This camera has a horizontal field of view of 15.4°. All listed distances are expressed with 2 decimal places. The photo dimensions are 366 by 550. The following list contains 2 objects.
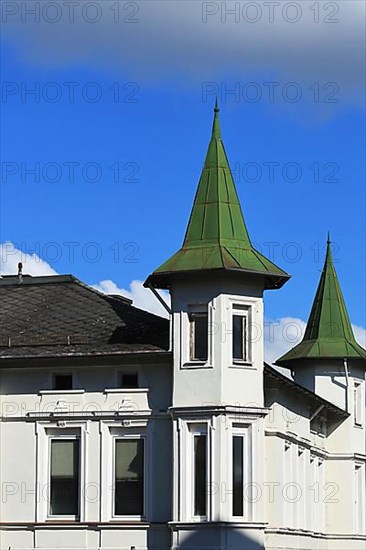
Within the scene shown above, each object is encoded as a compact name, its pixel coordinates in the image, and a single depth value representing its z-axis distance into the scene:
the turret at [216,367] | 33.84
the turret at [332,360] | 48.97
